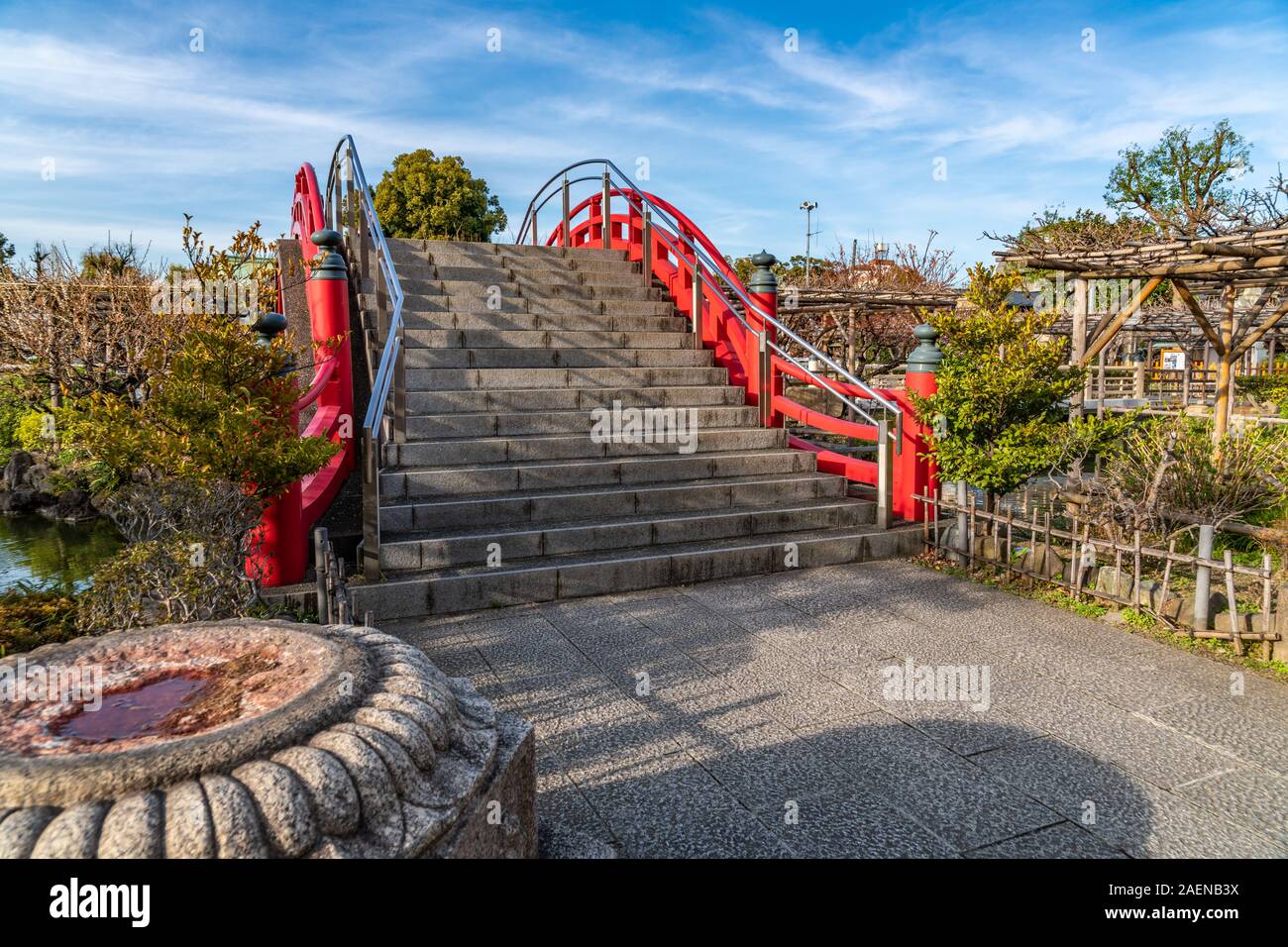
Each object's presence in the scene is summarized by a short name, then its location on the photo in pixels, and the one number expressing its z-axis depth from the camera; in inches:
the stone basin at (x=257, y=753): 65.2
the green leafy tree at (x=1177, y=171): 1179.9
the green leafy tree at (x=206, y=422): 170.2
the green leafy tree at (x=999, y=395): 237.8
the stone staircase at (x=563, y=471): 227.8
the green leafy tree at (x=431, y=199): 1204.5
